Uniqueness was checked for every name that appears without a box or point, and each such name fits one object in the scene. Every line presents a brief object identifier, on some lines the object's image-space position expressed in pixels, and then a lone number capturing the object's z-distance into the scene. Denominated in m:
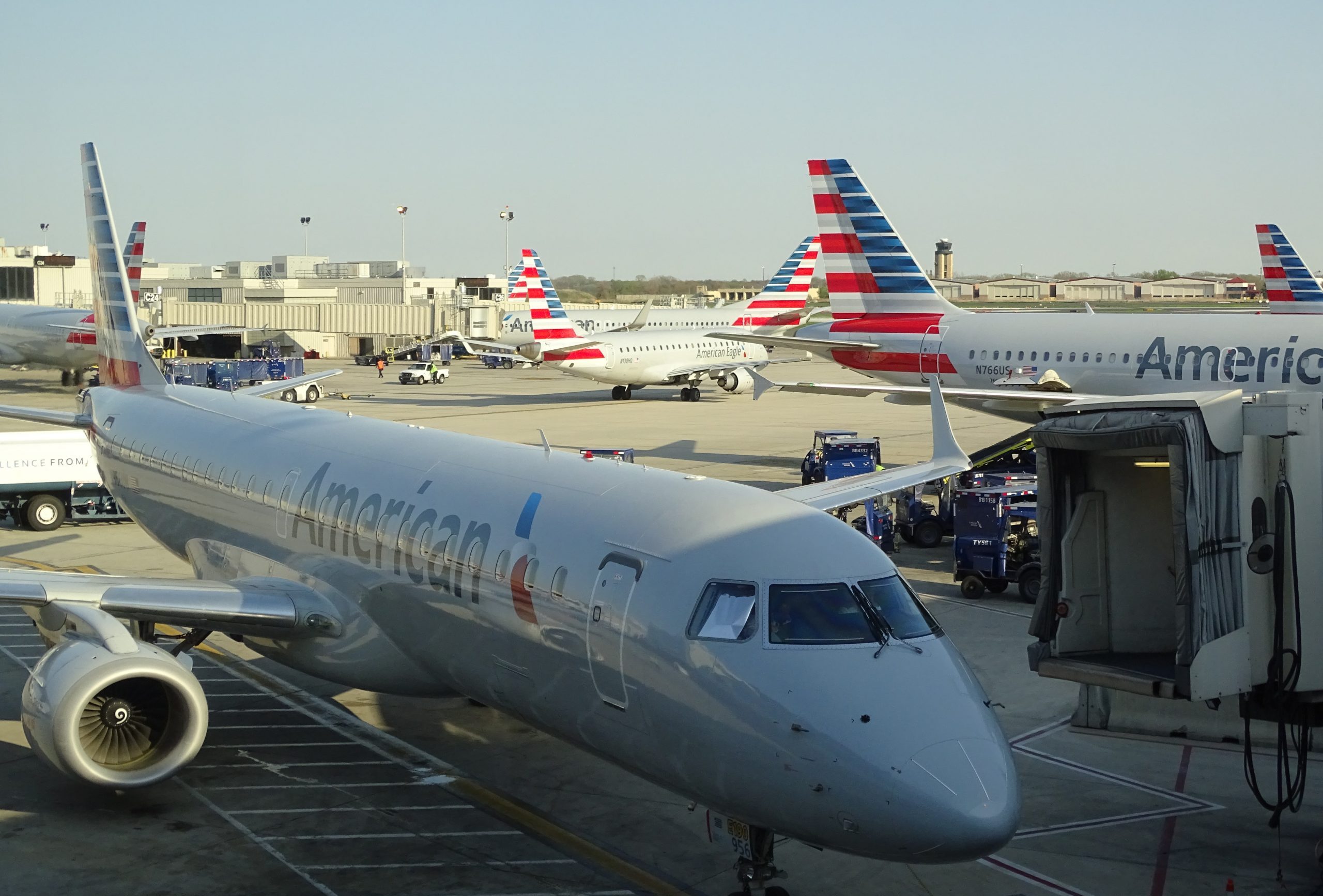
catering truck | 33.34
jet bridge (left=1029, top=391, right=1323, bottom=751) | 12.12
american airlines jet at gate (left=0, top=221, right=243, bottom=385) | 71.06
